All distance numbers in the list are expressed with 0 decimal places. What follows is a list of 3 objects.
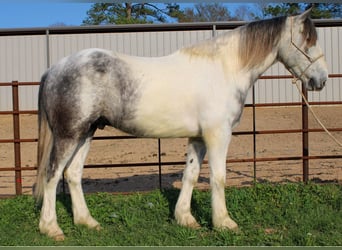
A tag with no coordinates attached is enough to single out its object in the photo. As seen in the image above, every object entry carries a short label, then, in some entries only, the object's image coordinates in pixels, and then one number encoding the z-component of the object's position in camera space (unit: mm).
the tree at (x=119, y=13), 27672
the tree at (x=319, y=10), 23812
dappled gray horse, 4160
